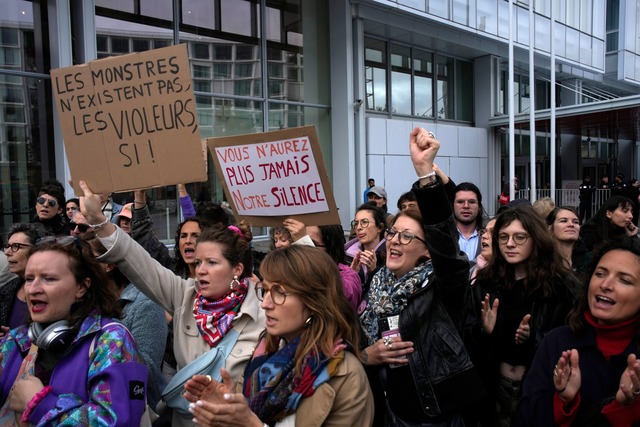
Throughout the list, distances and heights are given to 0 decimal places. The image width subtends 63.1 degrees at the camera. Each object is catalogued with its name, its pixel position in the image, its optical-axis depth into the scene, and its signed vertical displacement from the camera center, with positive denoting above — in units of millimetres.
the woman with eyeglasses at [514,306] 2773 -701
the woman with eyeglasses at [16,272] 3203 -552
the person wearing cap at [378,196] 7971 -220
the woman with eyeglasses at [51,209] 4990 -187
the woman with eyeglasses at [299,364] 1732 -678
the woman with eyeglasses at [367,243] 3846 -514
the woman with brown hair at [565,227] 4320 -411
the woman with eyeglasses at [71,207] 5242 -185
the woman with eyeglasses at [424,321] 2242 -643
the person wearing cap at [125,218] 4427 -259
